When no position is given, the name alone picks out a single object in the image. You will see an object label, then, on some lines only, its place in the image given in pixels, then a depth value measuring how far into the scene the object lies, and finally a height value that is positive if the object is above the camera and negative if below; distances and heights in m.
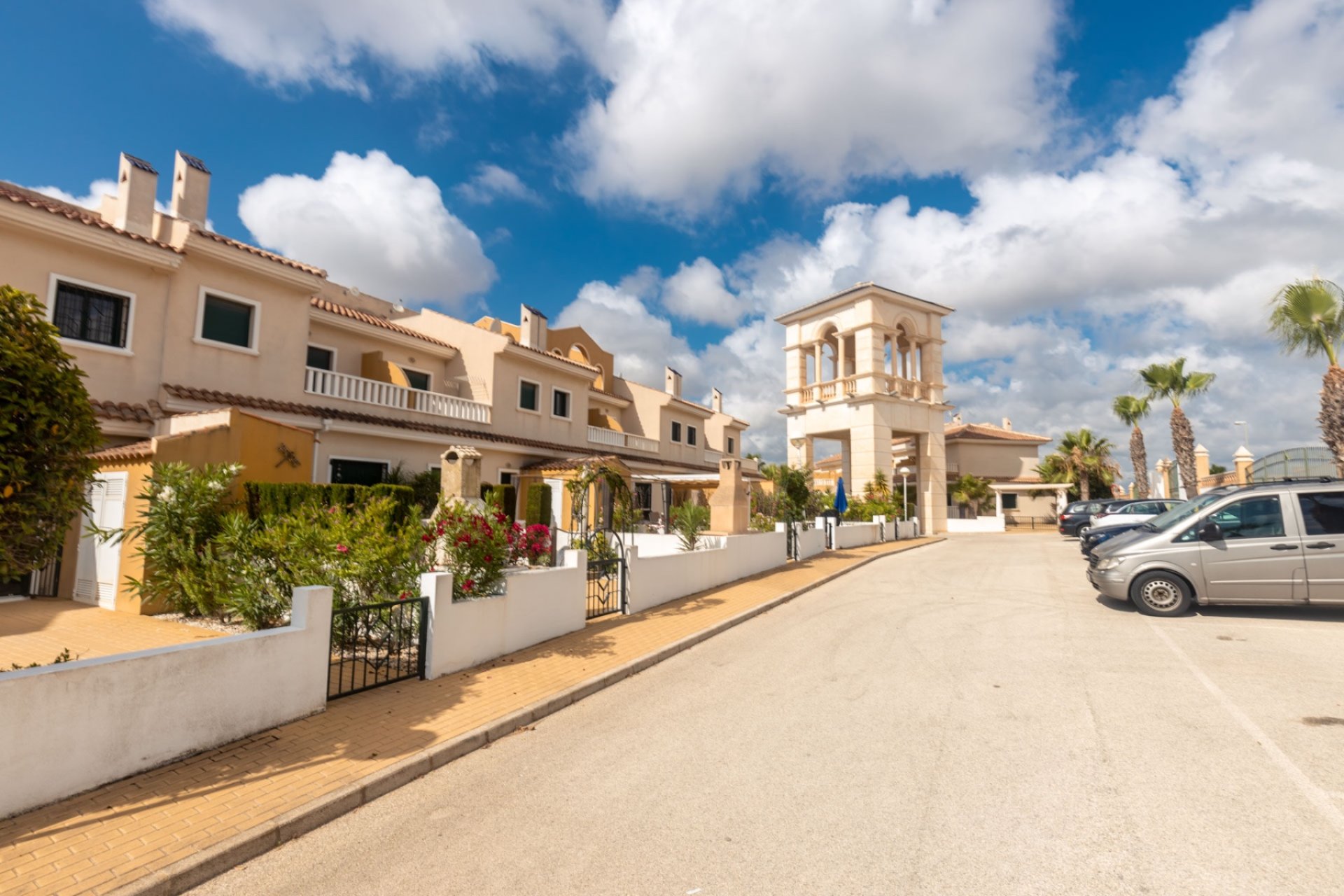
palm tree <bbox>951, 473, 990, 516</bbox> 40.41 +1.22
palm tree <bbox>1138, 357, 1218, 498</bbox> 27.78 +5.54
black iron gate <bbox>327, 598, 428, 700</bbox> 6.20 -1.51
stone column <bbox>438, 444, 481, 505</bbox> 9.97 +0.55
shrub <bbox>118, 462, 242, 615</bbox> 8.66 -0.47
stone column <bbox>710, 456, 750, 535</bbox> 15.52 +0.11
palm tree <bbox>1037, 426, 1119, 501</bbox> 39.56 +3.21
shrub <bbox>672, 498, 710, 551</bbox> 14.45 -0.36
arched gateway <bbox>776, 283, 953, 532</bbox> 31.72 +6.84
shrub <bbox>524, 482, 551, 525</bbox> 17.84 +0.06
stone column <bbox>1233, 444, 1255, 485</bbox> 24.72 +2.01
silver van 8.81 -0.65
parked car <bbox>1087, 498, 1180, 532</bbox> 19.03 -0.08
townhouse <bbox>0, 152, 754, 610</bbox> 11.51 +4.07
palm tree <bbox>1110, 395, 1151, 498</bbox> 35.59 +5.21
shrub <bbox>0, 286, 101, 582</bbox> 3.95 +0.47
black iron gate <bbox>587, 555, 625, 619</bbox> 9.67 -1.30
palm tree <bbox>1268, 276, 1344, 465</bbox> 15.93 +4.87
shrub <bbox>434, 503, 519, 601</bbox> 7.26 -0.52
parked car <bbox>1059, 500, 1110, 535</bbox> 25.86 -0.25
